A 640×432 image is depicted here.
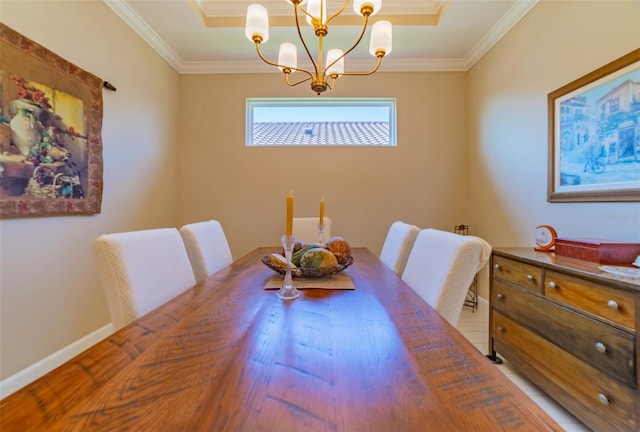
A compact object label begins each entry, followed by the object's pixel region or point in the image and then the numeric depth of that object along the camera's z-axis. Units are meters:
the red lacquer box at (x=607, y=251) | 1.31
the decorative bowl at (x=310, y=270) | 1.19
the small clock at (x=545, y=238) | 1.72
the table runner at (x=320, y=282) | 1.12
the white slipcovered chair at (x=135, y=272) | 0.89
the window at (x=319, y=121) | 3.19
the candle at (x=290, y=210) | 0.96
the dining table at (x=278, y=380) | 0.40
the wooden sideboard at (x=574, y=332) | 1.08
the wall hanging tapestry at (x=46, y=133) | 1.49
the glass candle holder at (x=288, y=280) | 0.98
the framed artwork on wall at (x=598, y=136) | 1.44
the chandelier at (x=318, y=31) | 1.49
